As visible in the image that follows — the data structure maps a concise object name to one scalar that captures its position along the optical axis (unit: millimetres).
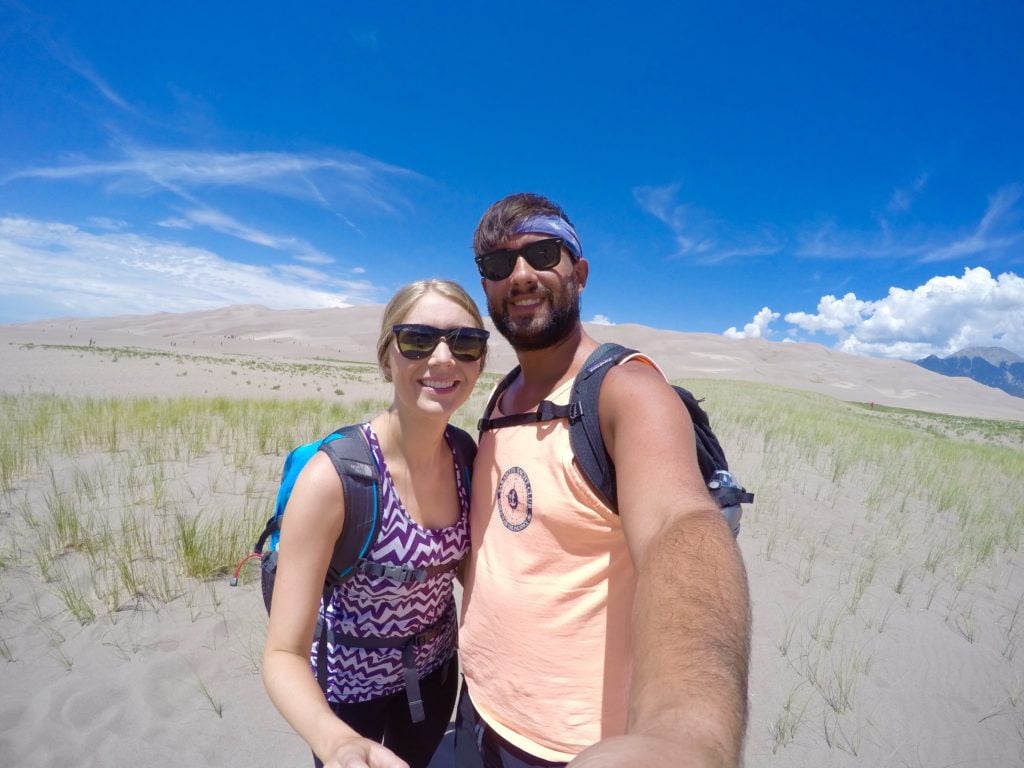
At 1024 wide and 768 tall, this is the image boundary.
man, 787
